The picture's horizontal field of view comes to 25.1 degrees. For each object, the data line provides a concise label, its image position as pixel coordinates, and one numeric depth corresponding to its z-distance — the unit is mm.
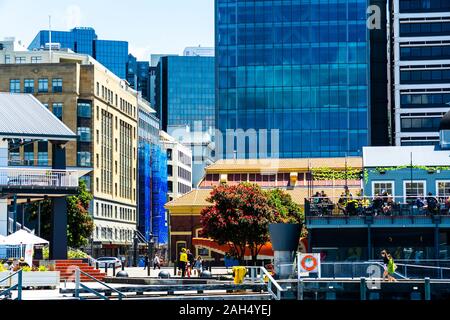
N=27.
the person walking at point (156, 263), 89562
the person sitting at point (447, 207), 59884
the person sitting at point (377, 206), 60094
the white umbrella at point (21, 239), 50812
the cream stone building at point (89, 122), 132875
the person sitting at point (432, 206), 59500
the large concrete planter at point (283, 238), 49469
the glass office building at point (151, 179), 161250
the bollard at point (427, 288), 36900
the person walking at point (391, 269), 38625
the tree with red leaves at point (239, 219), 78000
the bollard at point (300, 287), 39031
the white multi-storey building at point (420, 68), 135250
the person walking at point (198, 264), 77638
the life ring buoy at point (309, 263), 39469
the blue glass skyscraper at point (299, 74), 140000
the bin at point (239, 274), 39688
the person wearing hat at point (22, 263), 49750
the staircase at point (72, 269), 51731
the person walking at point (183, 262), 58178
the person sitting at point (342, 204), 60403
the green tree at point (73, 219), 93500
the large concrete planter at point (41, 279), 43281
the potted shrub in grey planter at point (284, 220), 49531
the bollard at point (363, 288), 36594
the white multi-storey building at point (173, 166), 189750
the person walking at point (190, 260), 71588
